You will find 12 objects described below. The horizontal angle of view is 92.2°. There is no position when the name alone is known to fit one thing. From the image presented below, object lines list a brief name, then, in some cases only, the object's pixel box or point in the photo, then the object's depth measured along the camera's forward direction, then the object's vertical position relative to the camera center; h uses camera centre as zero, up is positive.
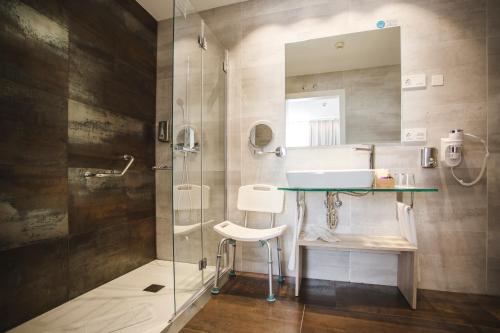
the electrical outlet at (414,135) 1.91 +0.24
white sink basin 1.63 -0.10
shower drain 1.92 -1.00
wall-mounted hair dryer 1.77 +0.11
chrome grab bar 1.94 -0.06
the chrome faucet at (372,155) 1.97 +0.07
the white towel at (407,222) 1.65 -0.42
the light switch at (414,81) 1.91 +0.66
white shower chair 1.79 -0.49
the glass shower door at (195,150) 1.57 +0.11
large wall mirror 1.99 +0.65
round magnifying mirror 2.27 +0.28
